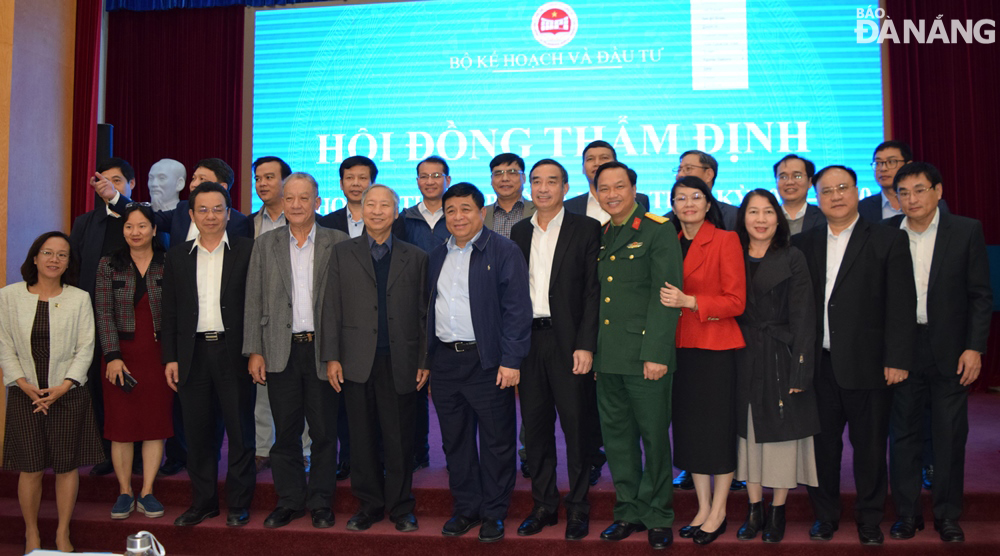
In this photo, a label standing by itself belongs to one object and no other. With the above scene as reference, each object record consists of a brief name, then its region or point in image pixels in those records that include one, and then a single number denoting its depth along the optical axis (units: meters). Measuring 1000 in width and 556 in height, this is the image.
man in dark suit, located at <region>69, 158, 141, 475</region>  3.79
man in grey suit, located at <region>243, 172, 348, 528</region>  3.29
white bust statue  4.47
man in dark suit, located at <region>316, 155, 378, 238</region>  3.93
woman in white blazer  3.25
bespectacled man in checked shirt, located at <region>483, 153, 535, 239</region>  3.82
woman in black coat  2.90
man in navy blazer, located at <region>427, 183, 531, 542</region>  3.07
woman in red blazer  2.89
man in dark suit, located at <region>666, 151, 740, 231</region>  3.70
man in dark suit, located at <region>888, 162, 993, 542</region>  3.03
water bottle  1.44
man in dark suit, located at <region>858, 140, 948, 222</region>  3.82
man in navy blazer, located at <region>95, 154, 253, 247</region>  3.76
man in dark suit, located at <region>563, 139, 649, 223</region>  3.85
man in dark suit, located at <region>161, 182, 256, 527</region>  3.32
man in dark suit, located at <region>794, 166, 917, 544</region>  2.96
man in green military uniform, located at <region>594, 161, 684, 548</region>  2.89
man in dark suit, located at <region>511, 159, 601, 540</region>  3.09
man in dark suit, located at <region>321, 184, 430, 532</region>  3.18
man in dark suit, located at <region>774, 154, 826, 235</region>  3.85
